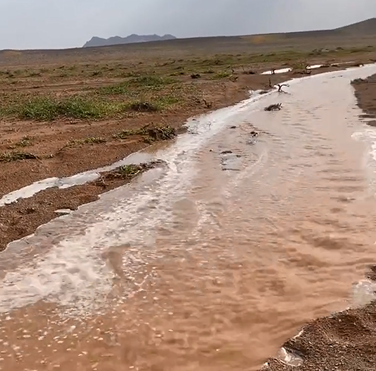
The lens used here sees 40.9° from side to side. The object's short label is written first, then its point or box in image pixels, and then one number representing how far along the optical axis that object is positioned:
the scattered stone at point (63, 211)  9.33
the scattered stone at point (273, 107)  21.19
